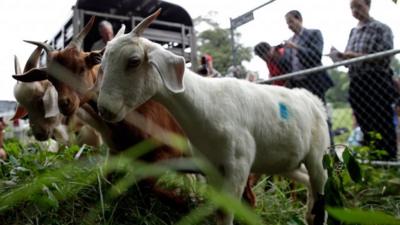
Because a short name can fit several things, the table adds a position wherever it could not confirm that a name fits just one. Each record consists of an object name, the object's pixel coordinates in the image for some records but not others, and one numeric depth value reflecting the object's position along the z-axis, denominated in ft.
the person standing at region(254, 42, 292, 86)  15.31
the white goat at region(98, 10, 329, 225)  5.81
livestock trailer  17.25
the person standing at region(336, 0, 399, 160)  12.35
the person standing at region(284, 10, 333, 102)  13.96
